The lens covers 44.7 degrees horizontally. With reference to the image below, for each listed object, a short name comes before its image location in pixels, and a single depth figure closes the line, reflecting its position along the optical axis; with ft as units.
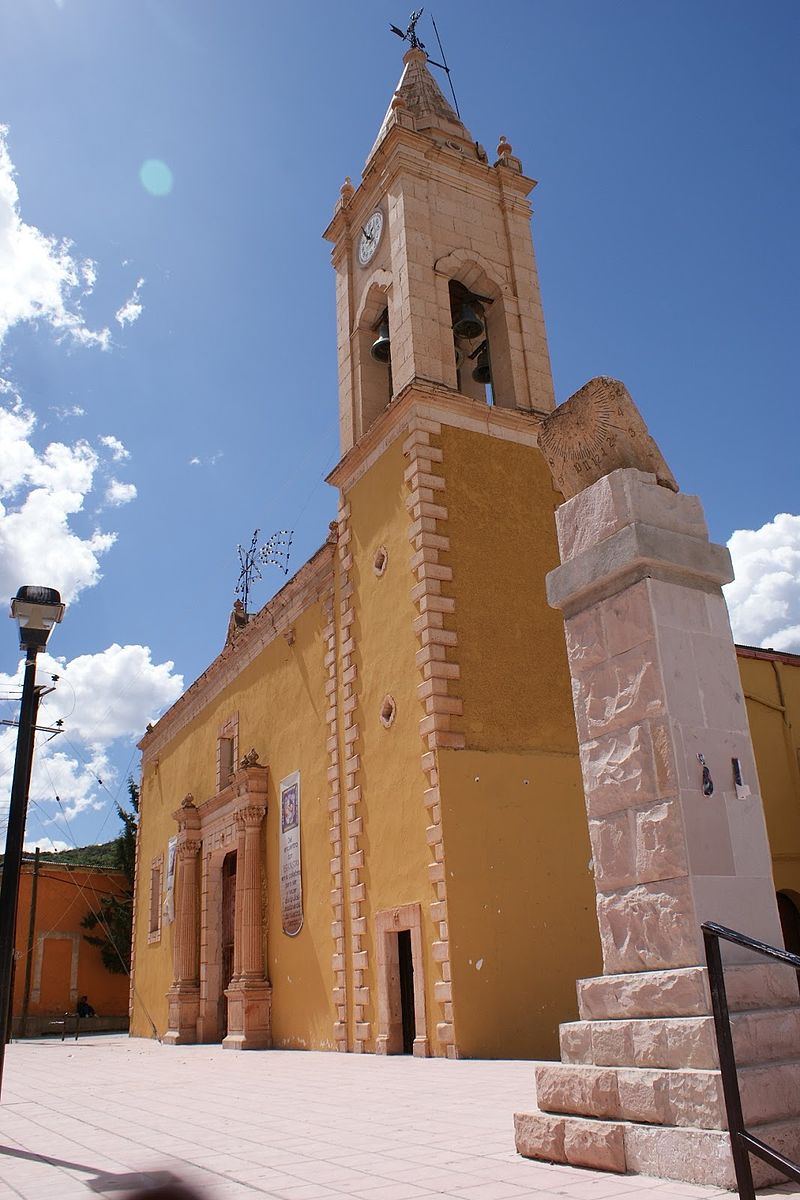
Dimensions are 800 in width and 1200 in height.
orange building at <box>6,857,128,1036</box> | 91.56
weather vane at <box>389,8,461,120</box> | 57.82
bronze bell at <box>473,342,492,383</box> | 48.91
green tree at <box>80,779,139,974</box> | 95.96
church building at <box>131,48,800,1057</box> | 35.32
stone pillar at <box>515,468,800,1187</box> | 11.76
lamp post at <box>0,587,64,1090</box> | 19.34
